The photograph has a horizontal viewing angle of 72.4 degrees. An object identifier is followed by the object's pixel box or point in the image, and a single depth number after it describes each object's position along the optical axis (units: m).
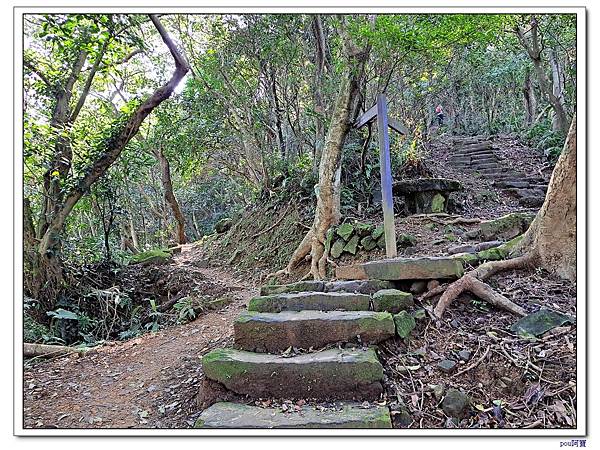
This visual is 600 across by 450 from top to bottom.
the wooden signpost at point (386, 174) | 4.55
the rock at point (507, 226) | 5.27
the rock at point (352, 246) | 6.18
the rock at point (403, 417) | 2.40
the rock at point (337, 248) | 6.29
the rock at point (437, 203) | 7.09
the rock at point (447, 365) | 2.76
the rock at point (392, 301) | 3.35
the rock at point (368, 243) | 6.13
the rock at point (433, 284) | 3.67
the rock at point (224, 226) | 11.76
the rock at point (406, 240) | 5.64
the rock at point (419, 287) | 3.74
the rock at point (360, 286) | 3.77
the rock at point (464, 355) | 2.85
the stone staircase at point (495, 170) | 8.50
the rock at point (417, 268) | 3.64
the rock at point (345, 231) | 6.32
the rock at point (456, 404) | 2.45
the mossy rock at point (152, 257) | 10.23
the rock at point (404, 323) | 3.08
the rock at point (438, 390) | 2.57
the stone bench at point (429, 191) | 7.08
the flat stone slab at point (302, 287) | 4.05
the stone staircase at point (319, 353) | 2.40
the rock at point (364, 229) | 6.27
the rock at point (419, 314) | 3.31
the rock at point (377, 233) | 6.08
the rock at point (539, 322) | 2.97
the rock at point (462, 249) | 4.67
